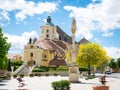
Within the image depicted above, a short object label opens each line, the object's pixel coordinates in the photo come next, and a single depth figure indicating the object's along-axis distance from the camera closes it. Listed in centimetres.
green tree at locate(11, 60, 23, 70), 4408
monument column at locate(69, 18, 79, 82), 2009
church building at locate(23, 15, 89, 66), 4721
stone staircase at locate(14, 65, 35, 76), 4101
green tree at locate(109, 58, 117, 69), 7919
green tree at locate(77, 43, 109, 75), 3139
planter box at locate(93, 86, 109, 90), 1015
